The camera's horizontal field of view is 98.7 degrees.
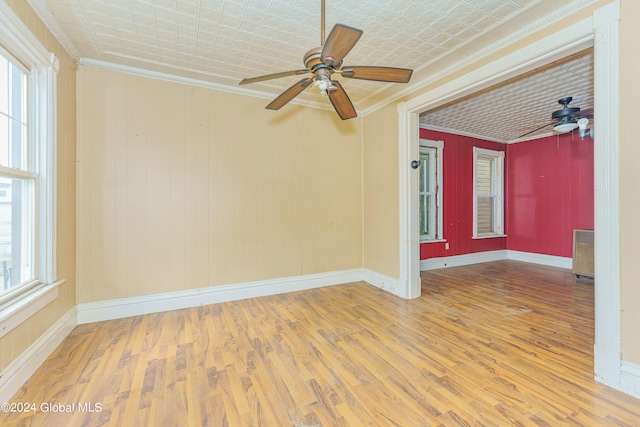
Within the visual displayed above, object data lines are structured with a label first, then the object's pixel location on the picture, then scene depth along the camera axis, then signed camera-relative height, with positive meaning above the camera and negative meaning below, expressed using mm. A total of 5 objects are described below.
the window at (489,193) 5941 +425
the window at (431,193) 5302 +379
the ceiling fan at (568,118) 3771 +1350
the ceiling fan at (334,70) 1430 +910
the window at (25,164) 1861 +372
